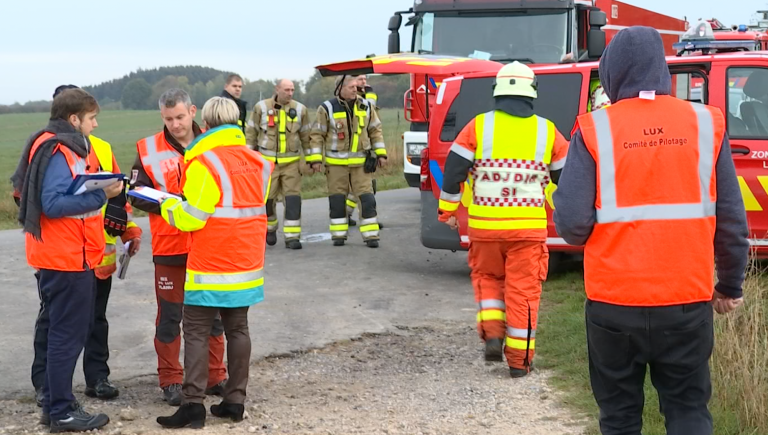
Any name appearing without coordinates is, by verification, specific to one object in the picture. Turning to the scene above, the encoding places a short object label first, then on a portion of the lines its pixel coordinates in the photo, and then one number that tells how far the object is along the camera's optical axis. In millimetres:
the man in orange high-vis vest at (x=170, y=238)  5723
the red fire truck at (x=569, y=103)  8367
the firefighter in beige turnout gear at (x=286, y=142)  11719
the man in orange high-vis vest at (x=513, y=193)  6449
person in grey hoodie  3621
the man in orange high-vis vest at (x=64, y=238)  5211
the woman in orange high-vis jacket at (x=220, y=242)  5266
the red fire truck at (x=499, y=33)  12305
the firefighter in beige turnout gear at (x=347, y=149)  11602
